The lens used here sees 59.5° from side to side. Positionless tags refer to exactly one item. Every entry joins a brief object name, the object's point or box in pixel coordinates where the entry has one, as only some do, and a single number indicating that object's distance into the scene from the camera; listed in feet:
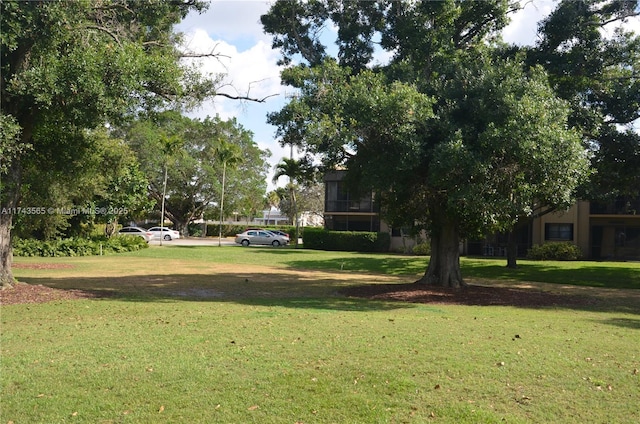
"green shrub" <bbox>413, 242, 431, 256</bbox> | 123.65
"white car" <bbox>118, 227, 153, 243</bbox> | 164.04
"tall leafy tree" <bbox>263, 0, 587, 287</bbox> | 45.34
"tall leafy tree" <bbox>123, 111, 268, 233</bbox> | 175.42
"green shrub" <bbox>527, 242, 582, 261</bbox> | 111.86
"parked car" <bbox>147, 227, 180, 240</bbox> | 172.14
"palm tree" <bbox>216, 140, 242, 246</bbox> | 165.78
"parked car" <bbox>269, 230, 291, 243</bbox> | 165.91
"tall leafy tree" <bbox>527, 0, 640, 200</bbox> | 59.98
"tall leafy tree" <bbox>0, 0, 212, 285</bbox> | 39.19
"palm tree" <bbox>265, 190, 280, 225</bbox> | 289.00
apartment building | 118.62
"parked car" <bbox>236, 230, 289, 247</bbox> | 162.91
